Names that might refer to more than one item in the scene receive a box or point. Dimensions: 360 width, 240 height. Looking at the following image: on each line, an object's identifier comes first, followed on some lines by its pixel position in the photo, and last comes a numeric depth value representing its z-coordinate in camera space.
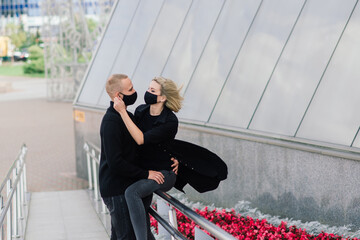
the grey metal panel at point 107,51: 13.66
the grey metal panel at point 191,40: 10.43
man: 4.61
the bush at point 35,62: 63.85
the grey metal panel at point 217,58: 9.62
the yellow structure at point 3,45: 76.17
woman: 4.68
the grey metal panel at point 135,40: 12.42
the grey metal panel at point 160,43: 11.38
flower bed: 6.68
